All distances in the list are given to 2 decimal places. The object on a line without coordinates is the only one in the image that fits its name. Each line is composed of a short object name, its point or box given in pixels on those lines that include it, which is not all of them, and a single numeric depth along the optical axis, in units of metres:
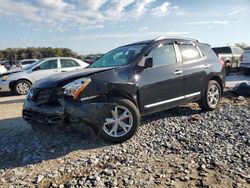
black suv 2.92
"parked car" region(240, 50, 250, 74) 10.02
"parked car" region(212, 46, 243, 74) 12.36
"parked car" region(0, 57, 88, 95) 7.43
